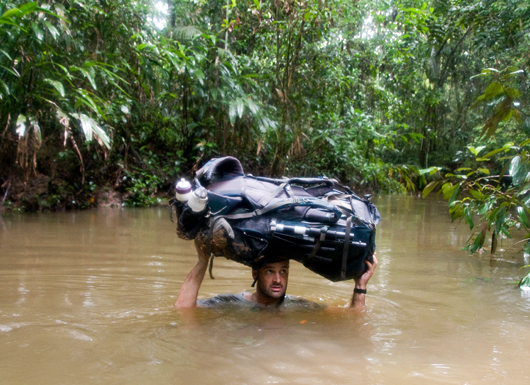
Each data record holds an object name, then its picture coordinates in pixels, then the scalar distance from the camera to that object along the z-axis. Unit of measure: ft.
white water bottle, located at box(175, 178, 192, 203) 7.88
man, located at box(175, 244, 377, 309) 9.68
